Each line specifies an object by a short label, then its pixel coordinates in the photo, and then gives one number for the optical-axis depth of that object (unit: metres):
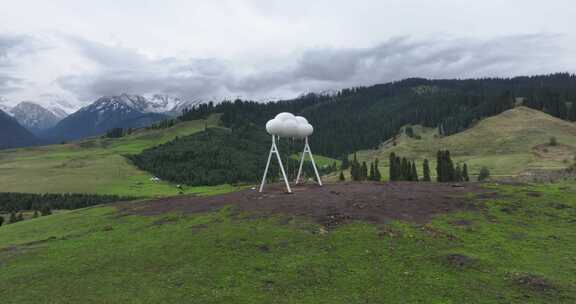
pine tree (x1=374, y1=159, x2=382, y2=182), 88.88
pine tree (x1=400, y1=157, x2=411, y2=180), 79.14
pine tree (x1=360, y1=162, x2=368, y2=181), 92.03
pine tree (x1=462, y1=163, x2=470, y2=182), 82.27
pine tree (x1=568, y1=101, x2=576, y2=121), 191.61
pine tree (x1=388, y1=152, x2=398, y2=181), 83.06
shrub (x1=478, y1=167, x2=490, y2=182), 86.71
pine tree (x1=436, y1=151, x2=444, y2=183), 77.88
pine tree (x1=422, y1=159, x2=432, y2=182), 80.94
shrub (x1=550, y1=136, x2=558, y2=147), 143.50
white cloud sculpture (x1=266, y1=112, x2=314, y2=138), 43.94
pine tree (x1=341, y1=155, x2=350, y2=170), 172.12
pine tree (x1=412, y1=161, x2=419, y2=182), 77.81
